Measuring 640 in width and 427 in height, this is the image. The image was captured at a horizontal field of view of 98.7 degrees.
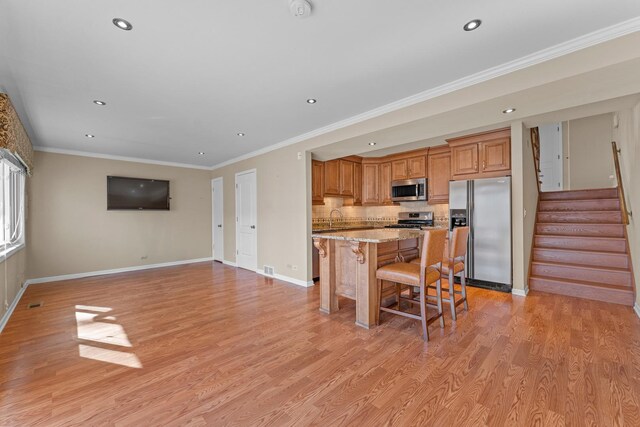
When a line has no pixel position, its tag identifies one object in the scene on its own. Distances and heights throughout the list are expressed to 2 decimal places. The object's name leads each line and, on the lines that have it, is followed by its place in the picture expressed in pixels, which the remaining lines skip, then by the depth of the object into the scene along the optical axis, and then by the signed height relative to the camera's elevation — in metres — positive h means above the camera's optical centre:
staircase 3.65 -0.61
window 3.45 +0.21
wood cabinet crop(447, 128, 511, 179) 4.12 +0.89
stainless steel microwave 5.38 +0.44
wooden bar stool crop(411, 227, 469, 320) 2.96 -0.58
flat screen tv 5.76 +0.48
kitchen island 2.93 -0.58
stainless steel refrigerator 3.97 -0.24
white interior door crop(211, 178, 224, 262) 6.93 -0.09
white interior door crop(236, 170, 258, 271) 5.78 -0.15
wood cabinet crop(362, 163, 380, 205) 6.11 +0.65
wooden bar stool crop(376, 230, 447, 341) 2.58 -0.61
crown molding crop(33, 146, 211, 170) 5.12 +1.24
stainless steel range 5.66 -0.18
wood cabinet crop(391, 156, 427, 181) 5.45 +0.90
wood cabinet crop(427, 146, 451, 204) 5.10 +0.72
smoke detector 1.71 +1.31
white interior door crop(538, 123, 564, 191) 6.50 +1.25
